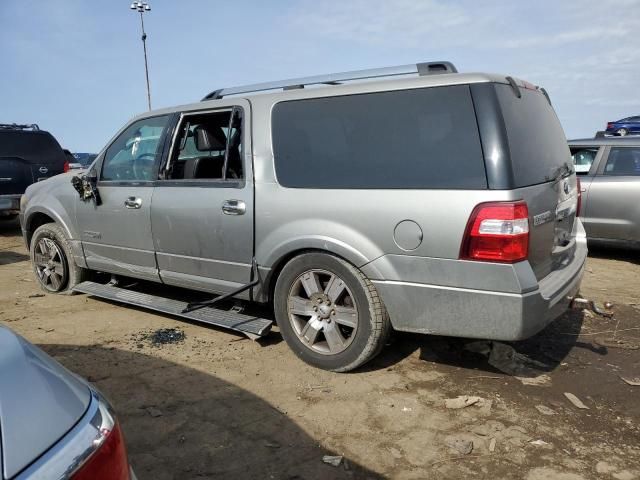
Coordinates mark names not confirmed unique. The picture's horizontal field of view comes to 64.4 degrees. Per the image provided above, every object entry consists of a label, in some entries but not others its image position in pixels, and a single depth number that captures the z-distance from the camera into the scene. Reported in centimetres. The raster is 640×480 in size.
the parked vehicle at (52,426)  120
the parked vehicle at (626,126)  1413
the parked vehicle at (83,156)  2186
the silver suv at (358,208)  290
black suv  896
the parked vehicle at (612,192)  657
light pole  2758
